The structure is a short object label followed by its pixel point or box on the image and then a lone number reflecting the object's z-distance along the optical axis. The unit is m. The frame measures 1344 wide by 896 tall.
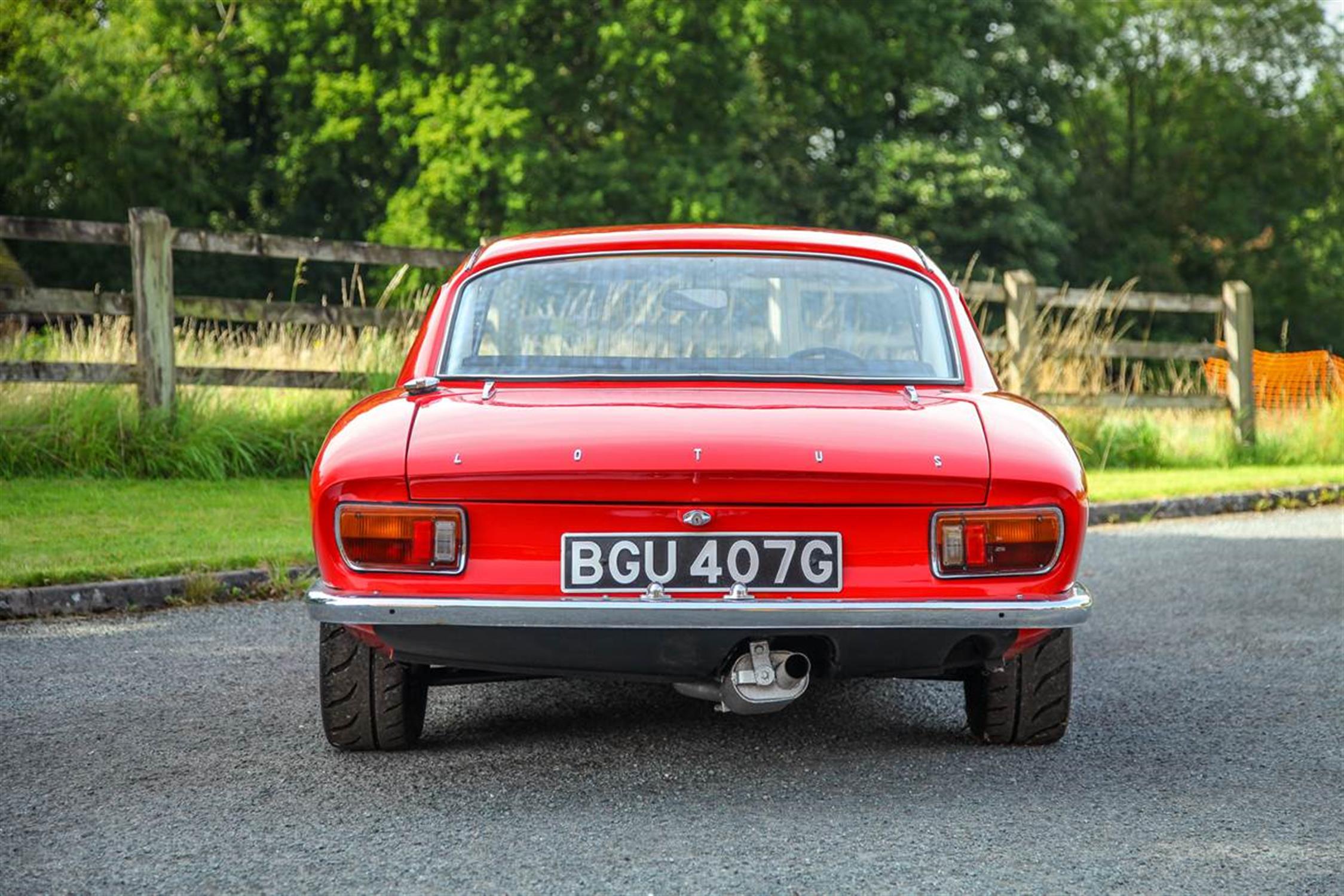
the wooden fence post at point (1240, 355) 14.89
